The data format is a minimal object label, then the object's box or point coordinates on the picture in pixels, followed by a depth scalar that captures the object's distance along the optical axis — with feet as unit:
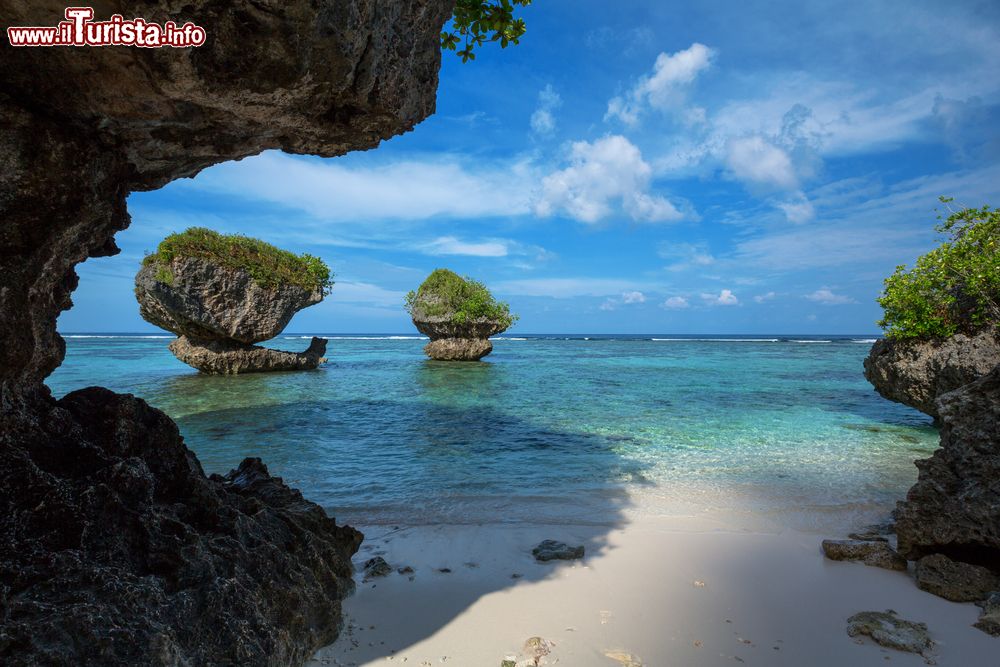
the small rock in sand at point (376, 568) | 15.63
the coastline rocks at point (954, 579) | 13.75
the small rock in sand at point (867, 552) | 16.11
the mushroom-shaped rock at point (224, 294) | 71.26
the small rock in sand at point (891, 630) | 11.79
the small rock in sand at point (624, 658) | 11.34
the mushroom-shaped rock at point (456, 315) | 110.93
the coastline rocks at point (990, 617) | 12.13
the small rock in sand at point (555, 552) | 17.20
